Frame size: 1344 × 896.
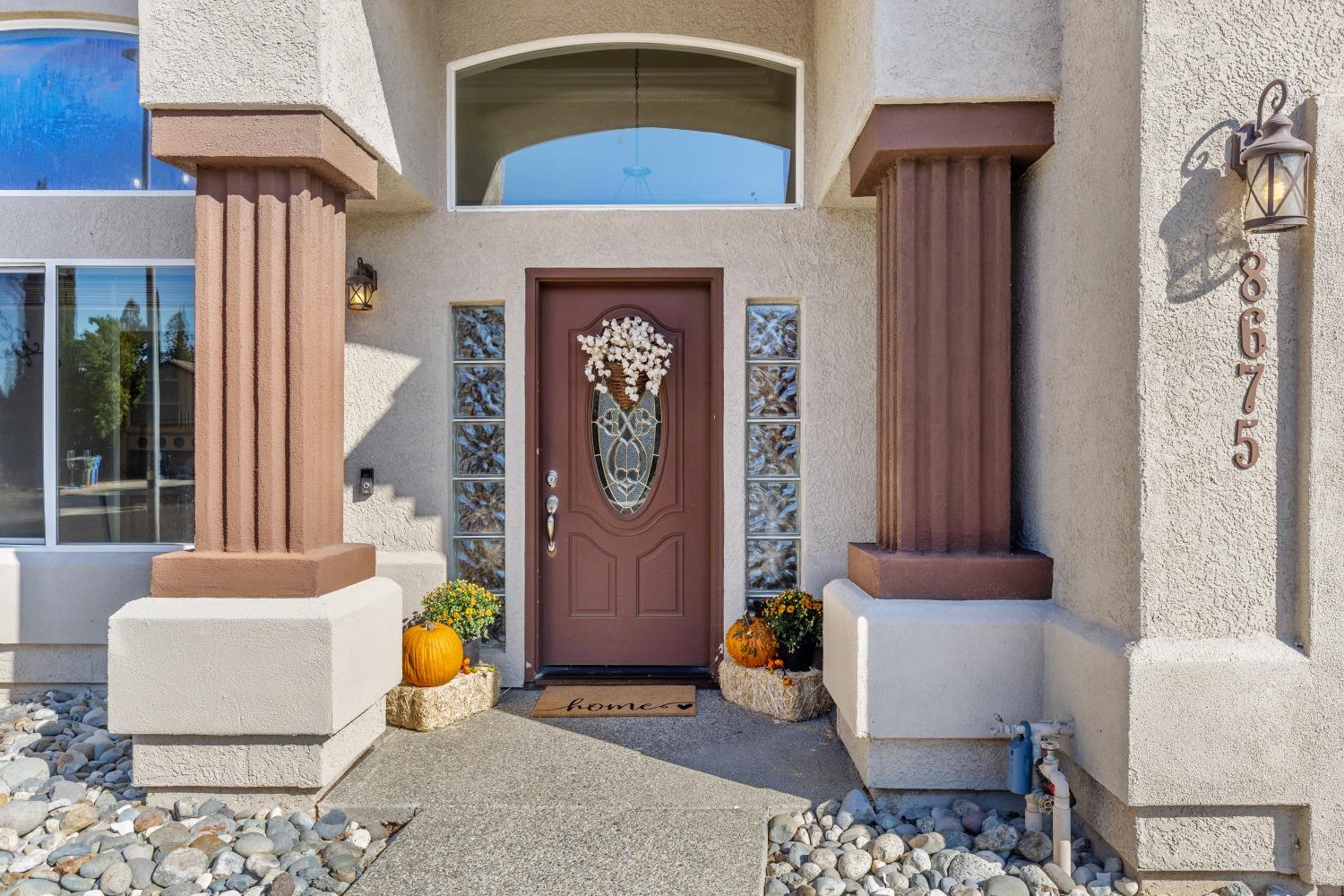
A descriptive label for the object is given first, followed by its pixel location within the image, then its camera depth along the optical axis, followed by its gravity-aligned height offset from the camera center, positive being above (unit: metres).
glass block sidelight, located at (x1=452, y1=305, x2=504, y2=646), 5.09 -0.06
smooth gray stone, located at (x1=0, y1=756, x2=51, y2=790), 3.77 -1.59
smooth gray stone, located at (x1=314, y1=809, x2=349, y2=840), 3.41 -1.66
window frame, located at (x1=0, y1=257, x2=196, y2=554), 4.88 +0.26
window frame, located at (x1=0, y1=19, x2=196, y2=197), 5.06 +2.59
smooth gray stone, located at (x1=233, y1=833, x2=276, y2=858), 3.25 -1.66
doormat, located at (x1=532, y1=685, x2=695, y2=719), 4.57 -1.55
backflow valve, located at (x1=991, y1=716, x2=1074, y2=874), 3.09 -1.32
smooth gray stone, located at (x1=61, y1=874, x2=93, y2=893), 3.05 -1.70
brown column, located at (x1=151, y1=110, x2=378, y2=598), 3.68 +0.35
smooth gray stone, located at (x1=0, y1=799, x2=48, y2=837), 3.42 -1.62
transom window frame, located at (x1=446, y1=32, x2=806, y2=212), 4.98 +2.44
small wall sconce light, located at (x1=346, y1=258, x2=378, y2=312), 4.79 +0.89
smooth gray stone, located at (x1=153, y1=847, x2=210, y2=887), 3.11 -1.68
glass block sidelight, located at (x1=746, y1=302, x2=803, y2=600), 5.02 +0.00
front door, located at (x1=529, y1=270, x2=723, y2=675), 5.14 -0.39
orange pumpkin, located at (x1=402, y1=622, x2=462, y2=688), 4.39 -1.20
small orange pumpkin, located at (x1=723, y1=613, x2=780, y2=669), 4.62 -1.18
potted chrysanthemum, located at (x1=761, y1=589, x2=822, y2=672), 4.59 -1.07
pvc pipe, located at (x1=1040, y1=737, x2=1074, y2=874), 3.06 -1.47
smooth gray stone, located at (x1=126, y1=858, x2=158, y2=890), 3.10 -1.69
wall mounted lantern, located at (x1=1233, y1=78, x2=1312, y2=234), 2.71 +0.90
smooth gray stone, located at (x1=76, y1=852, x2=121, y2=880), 3.12 -1.67
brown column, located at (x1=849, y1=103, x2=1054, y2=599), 3.72 +0.40
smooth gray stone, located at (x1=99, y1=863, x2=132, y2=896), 3.05 -1.69
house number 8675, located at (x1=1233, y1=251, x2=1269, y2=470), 2.93 +0.35
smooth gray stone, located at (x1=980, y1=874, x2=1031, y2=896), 2.96 -1.66
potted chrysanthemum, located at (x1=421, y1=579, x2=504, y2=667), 4.67 -1.00
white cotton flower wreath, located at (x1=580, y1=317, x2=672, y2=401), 5.04 +0.55
